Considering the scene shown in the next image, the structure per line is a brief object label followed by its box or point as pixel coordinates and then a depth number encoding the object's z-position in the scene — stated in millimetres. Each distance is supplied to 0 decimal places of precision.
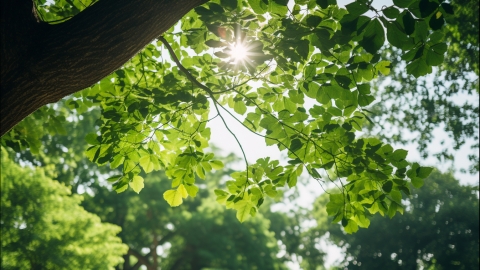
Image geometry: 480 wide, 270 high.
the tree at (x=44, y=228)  10312
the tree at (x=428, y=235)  25016
